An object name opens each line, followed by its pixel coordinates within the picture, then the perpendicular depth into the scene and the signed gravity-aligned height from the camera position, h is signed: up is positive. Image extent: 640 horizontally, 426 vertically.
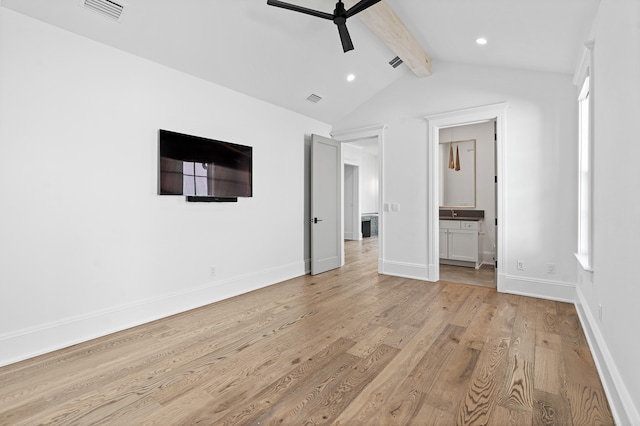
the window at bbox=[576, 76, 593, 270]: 3.49 +0.38
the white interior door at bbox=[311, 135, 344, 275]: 5.27 +0.12
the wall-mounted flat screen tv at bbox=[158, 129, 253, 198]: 3.40 +0.52
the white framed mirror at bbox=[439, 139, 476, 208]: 6.21 +0.73
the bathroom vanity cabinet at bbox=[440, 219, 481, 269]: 5.64 -0.57
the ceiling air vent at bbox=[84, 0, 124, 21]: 2.55 +1.66
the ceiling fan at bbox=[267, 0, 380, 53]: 2.60 +1.67
